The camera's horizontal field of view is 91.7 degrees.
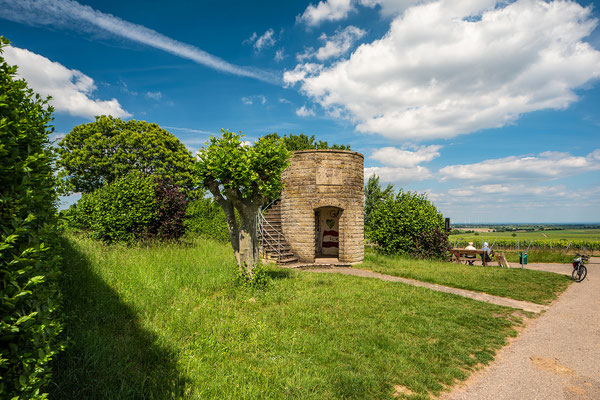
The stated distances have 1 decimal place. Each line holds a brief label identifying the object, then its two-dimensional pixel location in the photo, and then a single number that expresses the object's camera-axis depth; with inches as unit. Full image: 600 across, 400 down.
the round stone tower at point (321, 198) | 526.0
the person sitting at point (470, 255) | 621.6
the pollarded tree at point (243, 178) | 294.4
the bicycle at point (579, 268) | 460.4
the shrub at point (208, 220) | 736.1
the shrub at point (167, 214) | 493.4
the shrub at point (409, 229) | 620.1
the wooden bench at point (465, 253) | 619.5
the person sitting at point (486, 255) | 596.8
